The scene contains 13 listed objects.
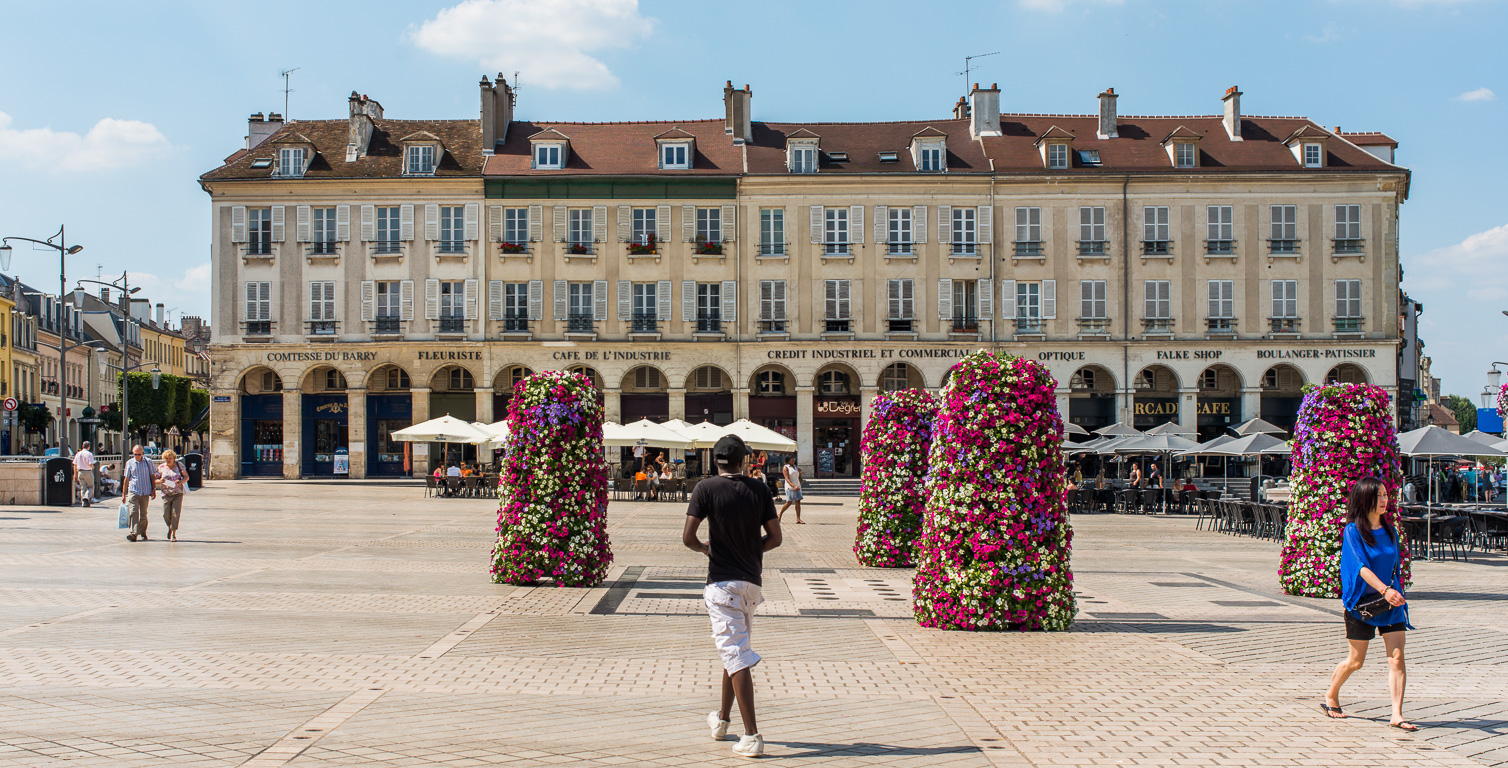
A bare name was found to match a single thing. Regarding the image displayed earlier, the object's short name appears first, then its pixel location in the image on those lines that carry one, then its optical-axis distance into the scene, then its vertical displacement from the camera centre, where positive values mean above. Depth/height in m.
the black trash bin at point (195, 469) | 38.94 -1.94
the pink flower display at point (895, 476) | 17.22 -1.01
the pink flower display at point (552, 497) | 14.41 -1.06
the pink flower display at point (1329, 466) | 13.79 -0.73
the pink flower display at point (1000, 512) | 11.49 -1.02
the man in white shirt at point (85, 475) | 30.36 -1.63
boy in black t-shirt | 6.82 -0.82
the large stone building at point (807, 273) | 45.97 +5.01
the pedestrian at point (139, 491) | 20.00 -1.34
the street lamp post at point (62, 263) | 33.75 +4.30
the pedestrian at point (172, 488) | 20.14 -1.30
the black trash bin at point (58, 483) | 30.56 -1.84
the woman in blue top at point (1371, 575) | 7.47 -1.06
